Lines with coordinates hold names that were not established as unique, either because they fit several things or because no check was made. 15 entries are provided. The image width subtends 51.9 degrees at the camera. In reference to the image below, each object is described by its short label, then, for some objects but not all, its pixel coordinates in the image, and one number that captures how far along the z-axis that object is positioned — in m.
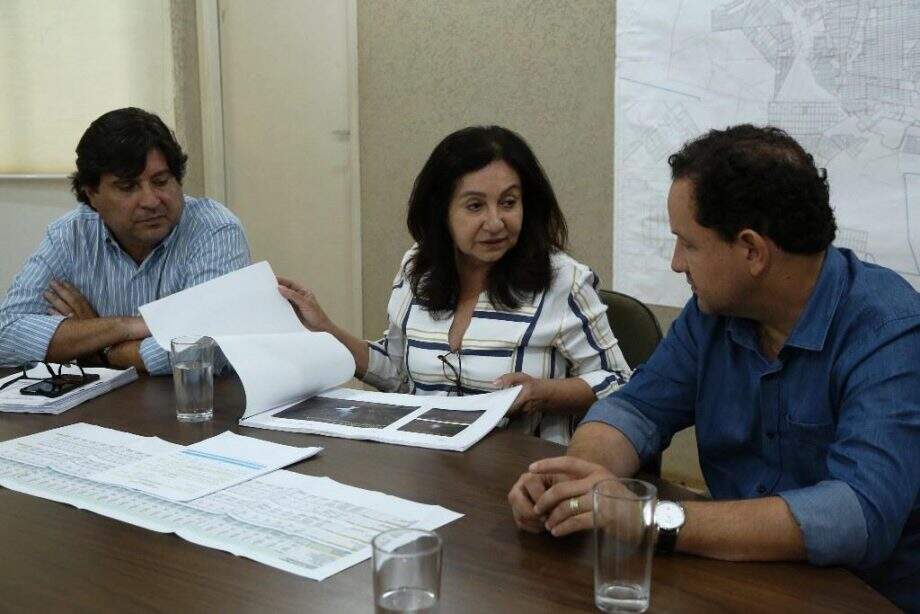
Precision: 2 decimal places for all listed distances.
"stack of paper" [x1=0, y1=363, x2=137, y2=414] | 1.79
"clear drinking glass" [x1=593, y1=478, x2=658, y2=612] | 0.98
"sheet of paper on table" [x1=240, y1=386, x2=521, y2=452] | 1.58
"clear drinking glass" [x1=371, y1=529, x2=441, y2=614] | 0.93
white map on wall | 2.55
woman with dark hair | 1.99
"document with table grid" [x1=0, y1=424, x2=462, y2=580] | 1.13
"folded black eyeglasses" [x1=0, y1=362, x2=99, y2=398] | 1.86
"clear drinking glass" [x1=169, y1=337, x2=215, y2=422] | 1.71
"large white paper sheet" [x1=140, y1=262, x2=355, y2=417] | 1.75
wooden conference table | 1.00
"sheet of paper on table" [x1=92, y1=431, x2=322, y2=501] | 1.34
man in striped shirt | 2.37
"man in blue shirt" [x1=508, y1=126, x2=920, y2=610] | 1.15
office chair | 2.01
